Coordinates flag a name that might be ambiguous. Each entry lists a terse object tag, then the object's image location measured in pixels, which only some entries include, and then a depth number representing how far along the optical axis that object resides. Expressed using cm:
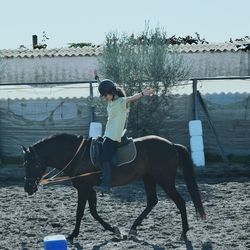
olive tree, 1413
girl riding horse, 768
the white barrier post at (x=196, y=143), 1369
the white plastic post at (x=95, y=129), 1369
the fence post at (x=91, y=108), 1431
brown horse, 795
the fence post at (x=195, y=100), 1414
